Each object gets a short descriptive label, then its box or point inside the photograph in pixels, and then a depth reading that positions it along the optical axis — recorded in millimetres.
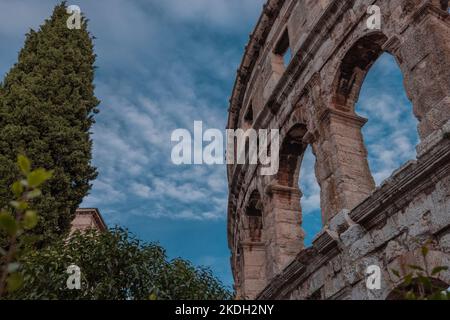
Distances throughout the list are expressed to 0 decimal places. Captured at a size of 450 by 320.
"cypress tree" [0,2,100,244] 8820
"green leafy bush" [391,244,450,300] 1742
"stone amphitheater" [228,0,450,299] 5594
